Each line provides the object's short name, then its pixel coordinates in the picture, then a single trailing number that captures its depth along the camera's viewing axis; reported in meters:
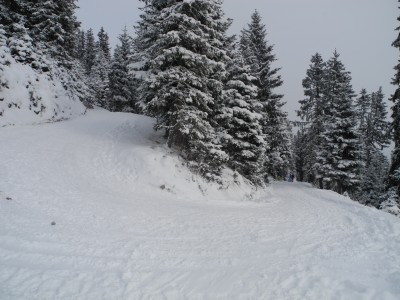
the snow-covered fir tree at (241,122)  18.48
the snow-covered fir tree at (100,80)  42.00
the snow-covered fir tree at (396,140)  18.33
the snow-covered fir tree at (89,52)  62.78
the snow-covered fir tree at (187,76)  14.55
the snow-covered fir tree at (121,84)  37.25
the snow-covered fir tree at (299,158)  58.15
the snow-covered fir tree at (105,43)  59.55
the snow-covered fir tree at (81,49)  63.72
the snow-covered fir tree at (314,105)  35.44
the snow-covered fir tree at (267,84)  25.62
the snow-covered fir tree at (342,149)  27.75
